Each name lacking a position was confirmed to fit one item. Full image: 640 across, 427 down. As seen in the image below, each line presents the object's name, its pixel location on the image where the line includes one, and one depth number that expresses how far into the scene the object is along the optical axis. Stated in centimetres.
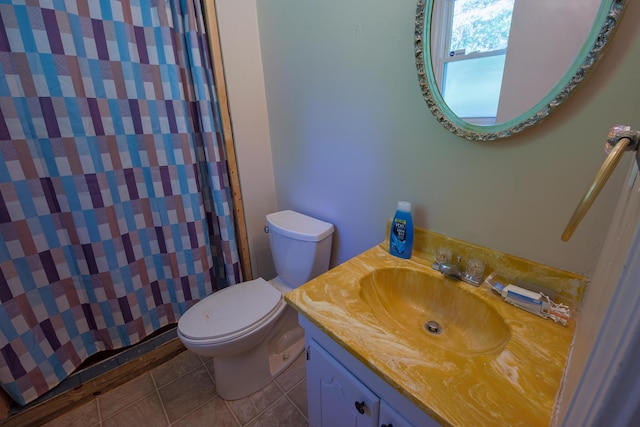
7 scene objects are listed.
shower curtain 108
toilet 118
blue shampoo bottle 99
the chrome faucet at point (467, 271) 87
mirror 61
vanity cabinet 64
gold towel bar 39
